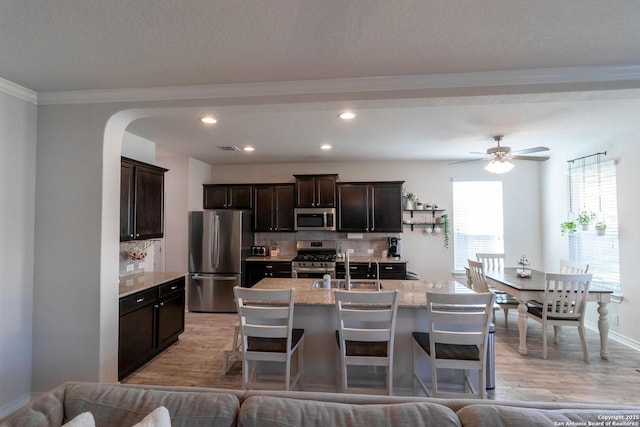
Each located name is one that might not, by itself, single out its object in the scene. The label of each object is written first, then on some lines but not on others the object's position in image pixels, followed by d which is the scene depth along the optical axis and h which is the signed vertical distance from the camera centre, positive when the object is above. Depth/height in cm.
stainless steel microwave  542 +6
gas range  516 -73
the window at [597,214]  397 +9
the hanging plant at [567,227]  452 -9
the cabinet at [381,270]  510 -81
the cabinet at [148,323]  285 -106
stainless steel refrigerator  509 -57
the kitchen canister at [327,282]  313 -62
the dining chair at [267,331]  234 -83
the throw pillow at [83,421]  100 -67
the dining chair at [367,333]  226 -83
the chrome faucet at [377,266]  478 -72
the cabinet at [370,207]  539 +27
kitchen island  267 -103
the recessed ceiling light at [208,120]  319 +111
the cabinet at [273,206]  561 +30
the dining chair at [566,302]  328 -90
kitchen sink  326 -70
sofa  115 -74
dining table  336 -84
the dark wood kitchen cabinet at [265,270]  532 -83
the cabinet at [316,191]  544 +56
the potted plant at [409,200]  561 +40
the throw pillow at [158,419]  104 -69
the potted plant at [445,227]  562 -10
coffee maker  553 -46
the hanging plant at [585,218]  427 +4
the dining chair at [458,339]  222 -86
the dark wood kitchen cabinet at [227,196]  567 +50
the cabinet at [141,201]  316 +25
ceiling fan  368 +77
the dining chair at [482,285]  390 -84
